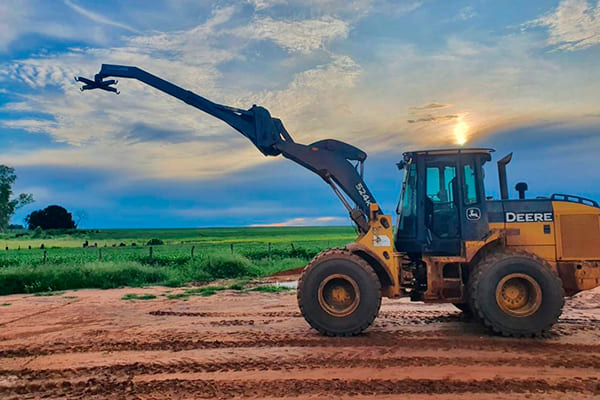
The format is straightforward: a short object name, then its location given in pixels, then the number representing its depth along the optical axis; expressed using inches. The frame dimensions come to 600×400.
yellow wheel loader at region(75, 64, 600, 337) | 311.3
